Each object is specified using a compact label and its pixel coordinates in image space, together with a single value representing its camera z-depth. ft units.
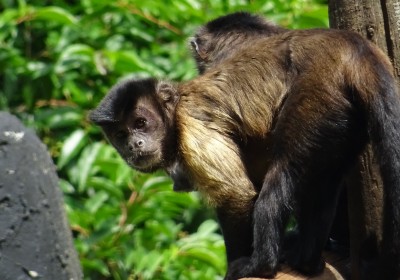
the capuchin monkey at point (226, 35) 48.11
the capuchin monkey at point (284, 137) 34.01
